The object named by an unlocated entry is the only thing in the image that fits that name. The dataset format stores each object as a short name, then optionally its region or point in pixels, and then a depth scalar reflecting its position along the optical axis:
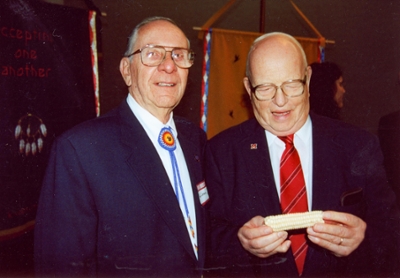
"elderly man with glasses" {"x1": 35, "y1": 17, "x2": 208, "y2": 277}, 1.77
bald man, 2.02
